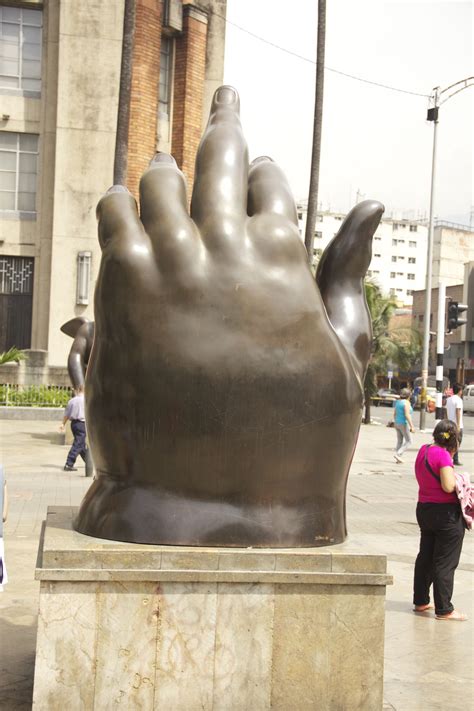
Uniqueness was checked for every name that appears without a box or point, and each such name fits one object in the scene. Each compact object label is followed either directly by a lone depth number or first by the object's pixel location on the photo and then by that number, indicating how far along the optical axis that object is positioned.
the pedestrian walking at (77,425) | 15.52
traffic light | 21.17
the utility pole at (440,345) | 23.62
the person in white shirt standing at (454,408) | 19.12
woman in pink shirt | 7.61
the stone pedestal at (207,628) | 4.71
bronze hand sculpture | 4.97
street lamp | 29.78
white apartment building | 93.94
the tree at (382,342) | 34.41
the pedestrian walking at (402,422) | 19.61
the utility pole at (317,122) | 22.41
